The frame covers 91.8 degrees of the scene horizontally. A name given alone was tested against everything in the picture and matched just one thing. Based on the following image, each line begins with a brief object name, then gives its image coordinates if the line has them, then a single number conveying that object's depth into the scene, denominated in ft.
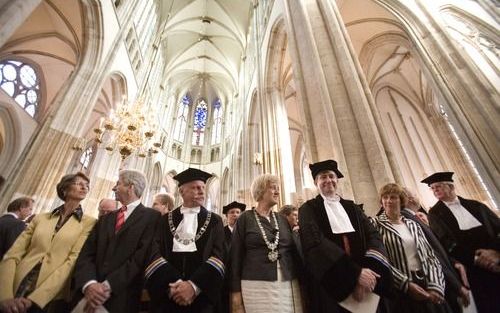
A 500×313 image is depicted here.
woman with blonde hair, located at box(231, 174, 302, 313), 5.44
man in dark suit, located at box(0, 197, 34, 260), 8.13
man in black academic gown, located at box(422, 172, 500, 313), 6.74
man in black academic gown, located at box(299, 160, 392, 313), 5.05
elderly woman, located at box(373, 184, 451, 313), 5.71
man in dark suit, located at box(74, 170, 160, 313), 5.10
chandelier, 23.22
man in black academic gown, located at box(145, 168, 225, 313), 5.22
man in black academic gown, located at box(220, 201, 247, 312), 6.56
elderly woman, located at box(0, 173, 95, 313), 5.13
